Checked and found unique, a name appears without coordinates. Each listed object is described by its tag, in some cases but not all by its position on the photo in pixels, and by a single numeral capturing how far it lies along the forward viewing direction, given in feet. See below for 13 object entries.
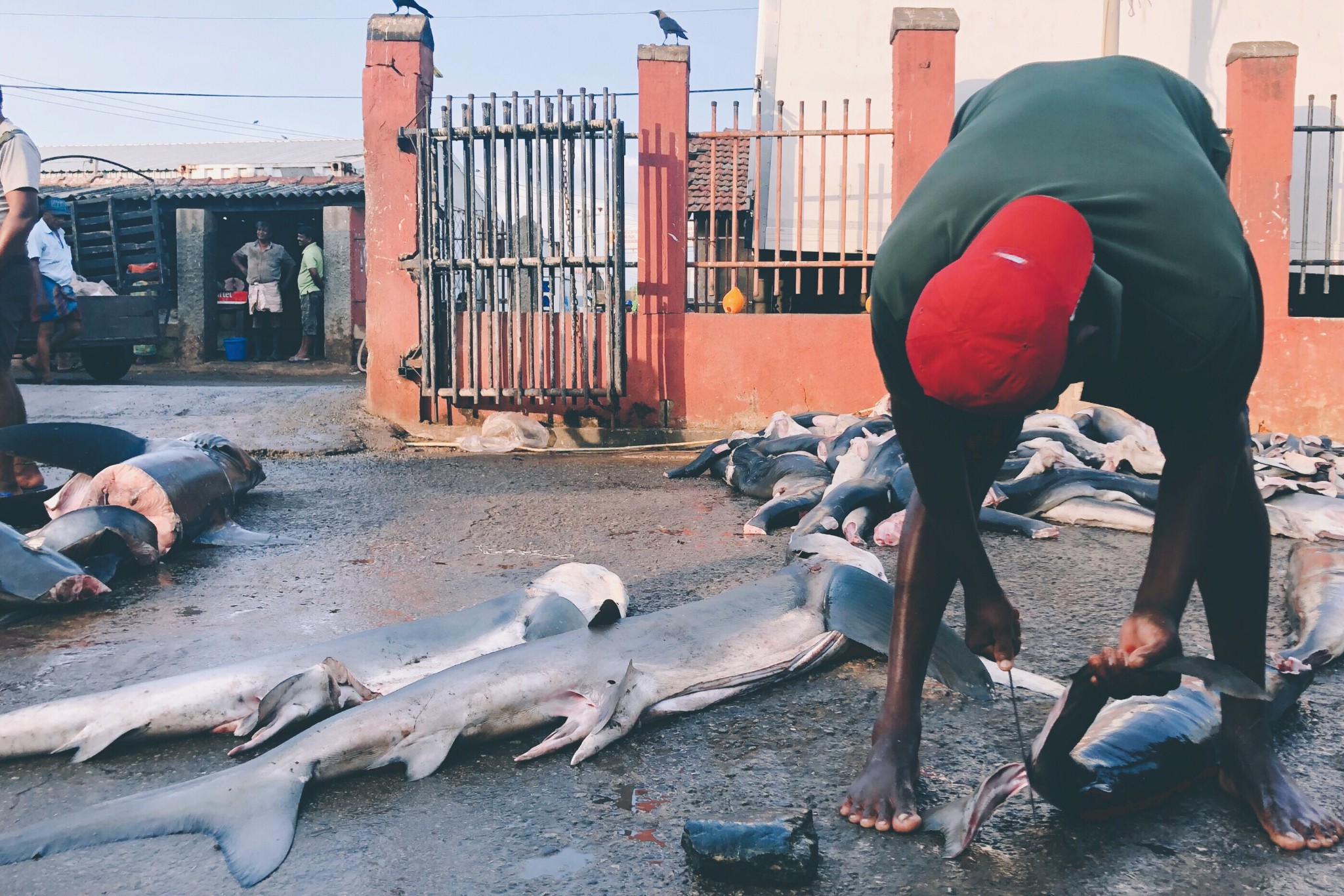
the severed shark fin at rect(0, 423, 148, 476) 15.78
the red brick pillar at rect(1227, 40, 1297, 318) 27.55
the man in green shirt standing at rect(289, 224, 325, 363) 49.70
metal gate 26.40
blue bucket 52.08
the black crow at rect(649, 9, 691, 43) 30.27
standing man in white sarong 51.13
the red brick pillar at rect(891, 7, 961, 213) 27.84
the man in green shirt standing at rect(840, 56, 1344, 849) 5.01
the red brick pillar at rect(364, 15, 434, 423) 27.27
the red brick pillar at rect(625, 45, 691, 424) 27.37
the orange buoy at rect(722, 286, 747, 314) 34.76
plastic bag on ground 26.71
